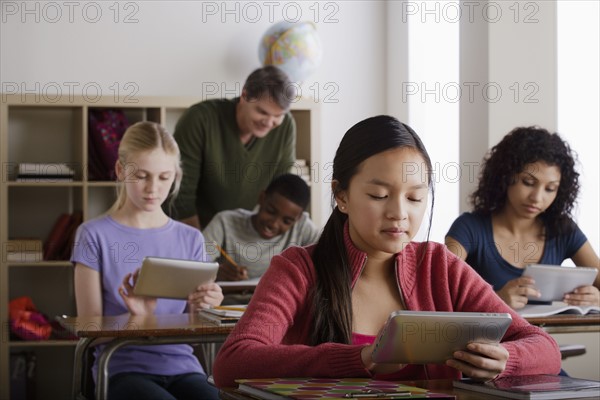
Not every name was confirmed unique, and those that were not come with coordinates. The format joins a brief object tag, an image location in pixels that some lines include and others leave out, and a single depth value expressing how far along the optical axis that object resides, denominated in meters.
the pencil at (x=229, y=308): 2.45
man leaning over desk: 3.92
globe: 4.76
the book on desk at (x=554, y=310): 2.46
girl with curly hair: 2.87
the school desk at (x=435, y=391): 1.17
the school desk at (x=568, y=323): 2.44
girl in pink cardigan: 1.41
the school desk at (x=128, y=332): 2.20
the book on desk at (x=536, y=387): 1.13
